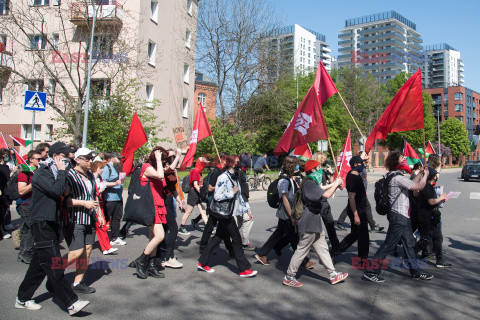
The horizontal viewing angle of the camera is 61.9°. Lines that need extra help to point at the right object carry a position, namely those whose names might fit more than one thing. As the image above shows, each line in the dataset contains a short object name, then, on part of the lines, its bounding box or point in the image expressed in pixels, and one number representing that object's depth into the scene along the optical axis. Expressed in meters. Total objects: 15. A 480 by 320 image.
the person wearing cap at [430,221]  5.98
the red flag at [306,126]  6.55
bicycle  19.77
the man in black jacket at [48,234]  4.07
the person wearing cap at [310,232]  5.10
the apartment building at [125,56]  21.80
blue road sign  11.56
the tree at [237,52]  32.28
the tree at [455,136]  85.00
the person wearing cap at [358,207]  5.75
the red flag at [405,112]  6.92
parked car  29.25
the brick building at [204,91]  46.12
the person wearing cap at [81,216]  4.58
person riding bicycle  18.25
